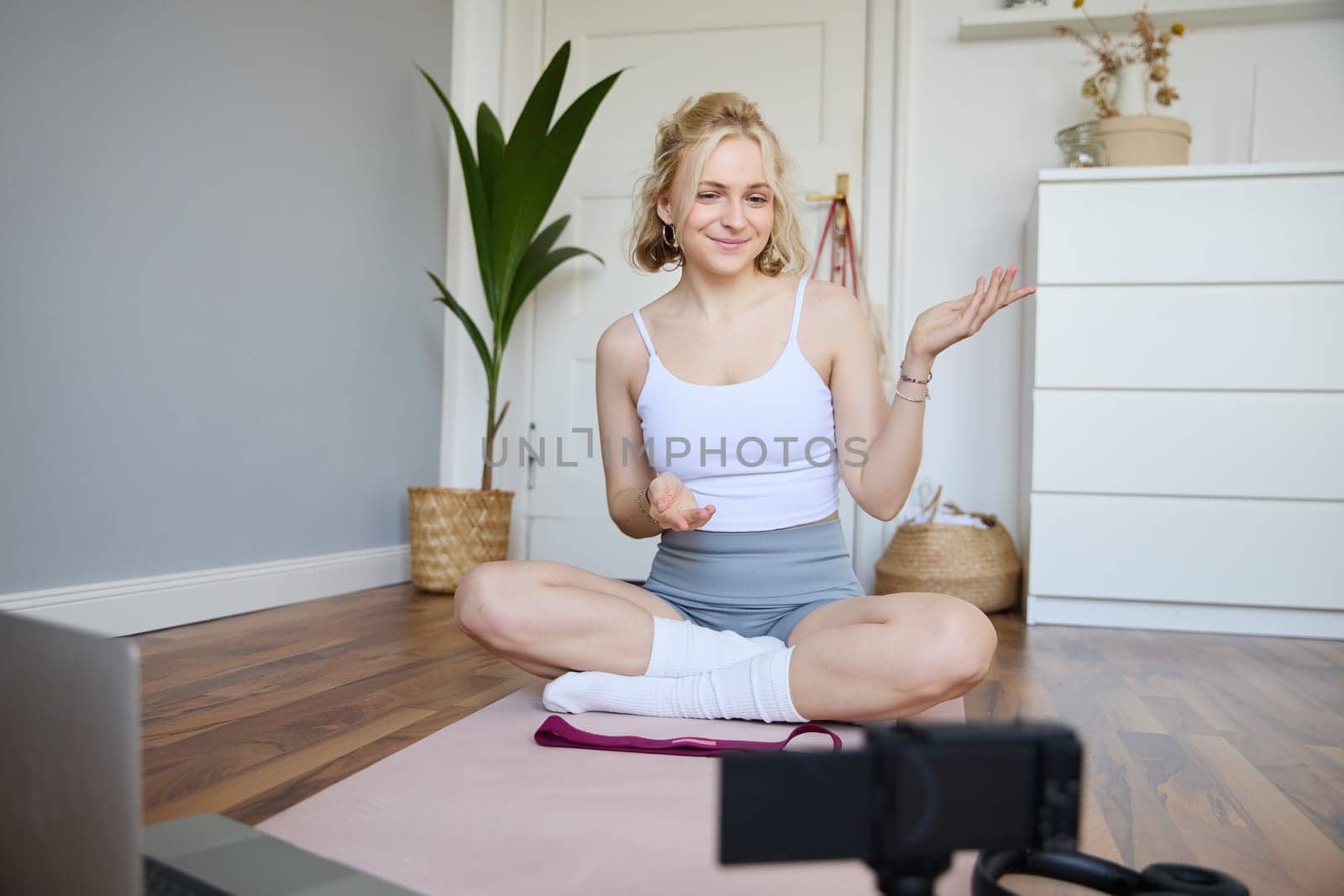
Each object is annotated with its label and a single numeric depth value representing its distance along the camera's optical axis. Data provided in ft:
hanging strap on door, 11.50
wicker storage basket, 9.96
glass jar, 10.12
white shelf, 10.43
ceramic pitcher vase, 10.05
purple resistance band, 4.27
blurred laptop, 2.01
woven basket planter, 10.27
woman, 4.56
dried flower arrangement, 10.16
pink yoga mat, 2.97
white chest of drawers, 9.21
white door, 11.68
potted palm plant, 10.33
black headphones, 2.64
